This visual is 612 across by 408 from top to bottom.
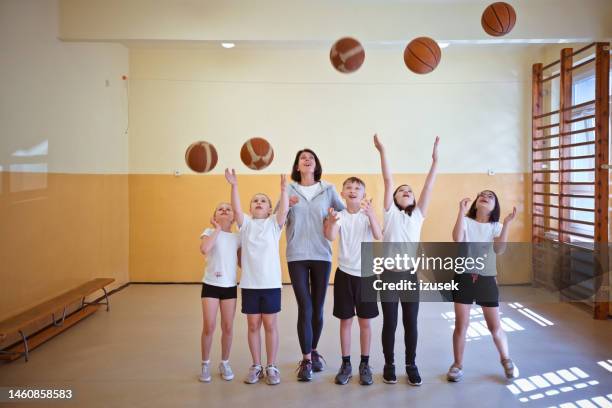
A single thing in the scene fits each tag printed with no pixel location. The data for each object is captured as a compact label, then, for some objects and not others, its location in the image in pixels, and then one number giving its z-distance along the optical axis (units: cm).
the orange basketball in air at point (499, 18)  372
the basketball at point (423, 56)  369
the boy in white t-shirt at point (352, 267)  317
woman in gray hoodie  331
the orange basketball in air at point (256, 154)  370
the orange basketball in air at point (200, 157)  369
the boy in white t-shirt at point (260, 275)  321
